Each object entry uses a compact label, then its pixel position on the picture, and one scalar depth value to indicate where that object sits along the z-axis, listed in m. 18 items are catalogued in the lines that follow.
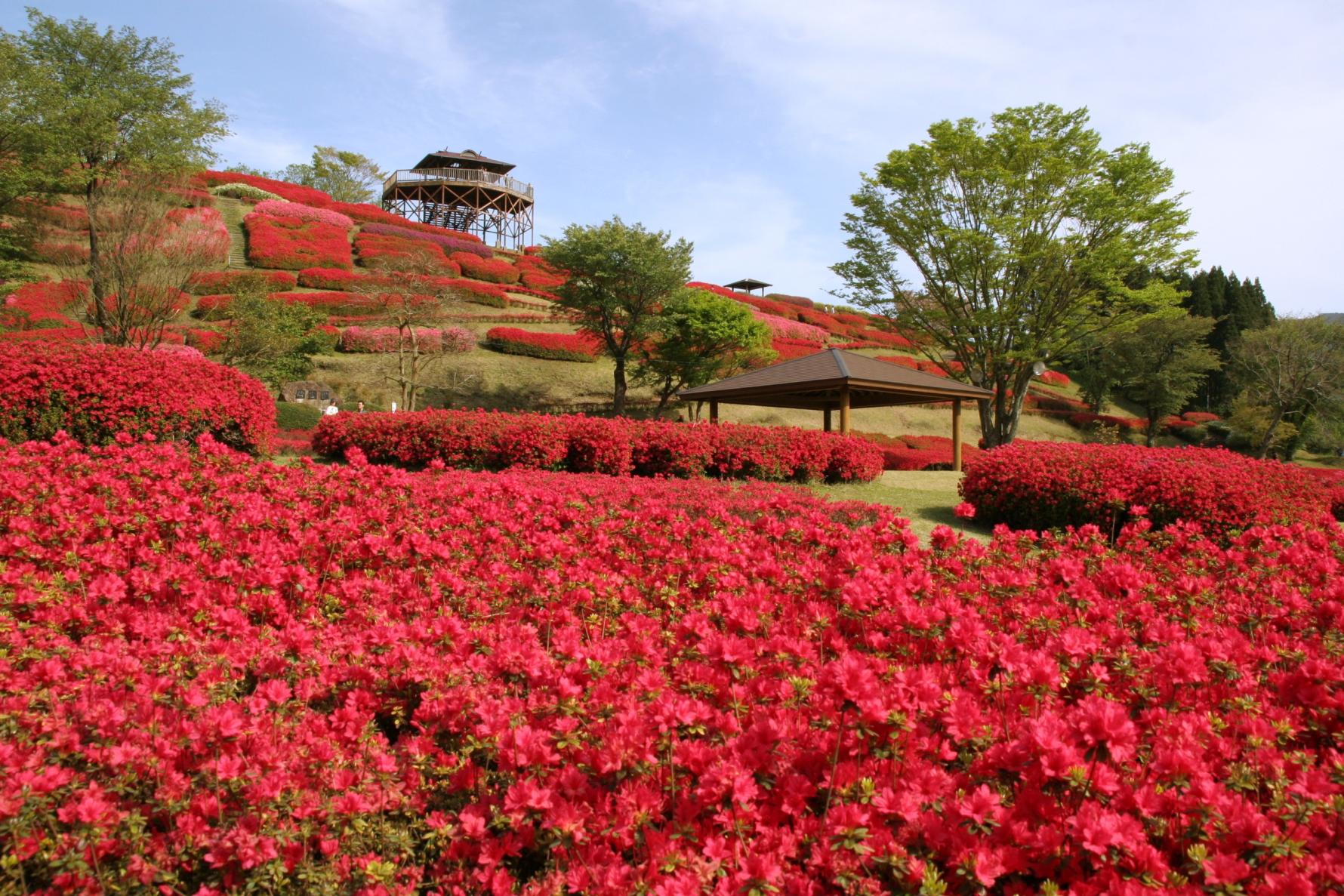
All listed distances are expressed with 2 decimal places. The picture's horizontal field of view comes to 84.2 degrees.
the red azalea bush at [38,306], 19.08
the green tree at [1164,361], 35.25
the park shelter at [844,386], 15.51
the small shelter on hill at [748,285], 53.59
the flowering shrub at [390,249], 33.44
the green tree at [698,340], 24.33
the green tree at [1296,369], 31.36
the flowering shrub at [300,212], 39.12
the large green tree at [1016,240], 19.41
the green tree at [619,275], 22.62
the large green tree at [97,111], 18.97
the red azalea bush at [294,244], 30.95
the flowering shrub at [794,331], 37.62
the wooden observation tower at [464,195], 48.78
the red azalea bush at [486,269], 36.72
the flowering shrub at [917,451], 20.34
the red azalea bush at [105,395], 8.16
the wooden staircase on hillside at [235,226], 31.38
